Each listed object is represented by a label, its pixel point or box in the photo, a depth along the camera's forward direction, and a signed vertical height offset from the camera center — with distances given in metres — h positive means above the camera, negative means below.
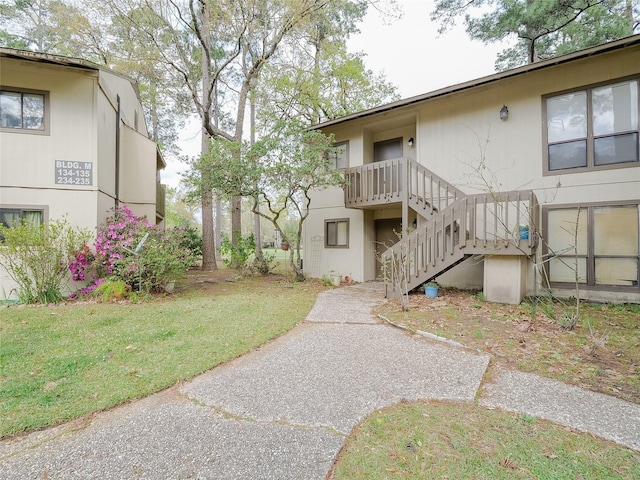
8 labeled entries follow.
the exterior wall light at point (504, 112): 7.83 +3.40
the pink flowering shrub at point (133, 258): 7.02 -0.34
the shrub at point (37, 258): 6.42 -0.30
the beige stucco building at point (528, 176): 6.54 +1.73
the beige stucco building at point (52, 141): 7.12 +2.54
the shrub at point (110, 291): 6.75 -1.06
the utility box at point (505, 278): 6.48 -0.77
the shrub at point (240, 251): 11.74 -0.29
